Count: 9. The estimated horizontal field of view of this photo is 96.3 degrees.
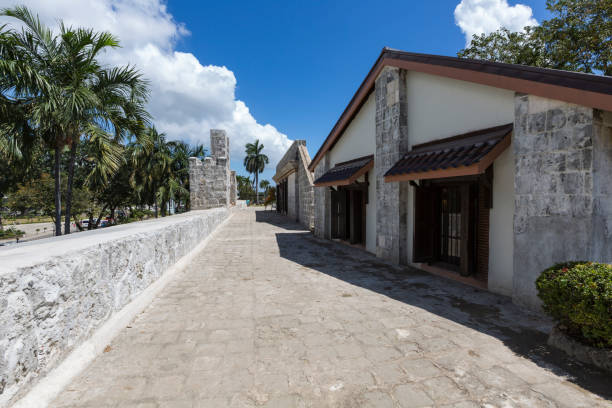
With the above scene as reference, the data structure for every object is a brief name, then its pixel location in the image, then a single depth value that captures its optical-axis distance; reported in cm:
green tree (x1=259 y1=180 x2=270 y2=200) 6800
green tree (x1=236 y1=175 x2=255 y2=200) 5972
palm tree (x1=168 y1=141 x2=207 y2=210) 2614
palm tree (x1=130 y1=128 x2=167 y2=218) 2225
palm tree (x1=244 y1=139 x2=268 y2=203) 5300
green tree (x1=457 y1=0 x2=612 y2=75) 964
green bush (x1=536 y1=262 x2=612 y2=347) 240
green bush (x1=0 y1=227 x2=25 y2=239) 2718
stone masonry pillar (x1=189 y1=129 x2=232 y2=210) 1673
